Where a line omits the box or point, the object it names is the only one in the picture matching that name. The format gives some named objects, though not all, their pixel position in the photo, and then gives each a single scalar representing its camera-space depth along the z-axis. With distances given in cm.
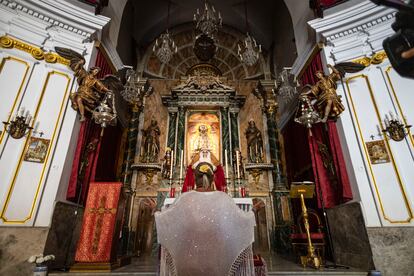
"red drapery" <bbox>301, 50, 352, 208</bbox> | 350
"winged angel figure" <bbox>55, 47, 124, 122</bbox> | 370
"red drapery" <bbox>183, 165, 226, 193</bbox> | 499
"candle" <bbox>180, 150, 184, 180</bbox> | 599
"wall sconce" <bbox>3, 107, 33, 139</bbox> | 314
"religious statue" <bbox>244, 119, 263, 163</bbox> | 669
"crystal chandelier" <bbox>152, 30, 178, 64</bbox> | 598
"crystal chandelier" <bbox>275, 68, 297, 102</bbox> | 563
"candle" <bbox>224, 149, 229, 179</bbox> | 622
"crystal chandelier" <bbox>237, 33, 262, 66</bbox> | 600
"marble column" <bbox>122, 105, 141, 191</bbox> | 629
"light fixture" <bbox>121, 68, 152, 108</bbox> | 569
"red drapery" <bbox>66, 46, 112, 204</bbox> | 345
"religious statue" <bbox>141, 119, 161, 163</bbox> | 656
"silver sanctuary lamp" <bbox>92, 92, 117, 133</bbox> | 356
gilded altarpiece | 591
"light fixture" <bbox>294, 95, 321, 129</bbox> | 376
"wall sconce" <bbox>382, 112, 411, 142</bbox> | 332
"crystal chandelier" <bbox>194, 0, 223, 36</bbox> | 552
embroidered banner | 283
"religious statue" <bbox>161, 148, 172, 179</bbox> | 622
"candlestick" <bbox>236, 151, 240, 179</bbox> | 601
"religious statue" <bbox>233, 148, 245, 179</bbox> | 603
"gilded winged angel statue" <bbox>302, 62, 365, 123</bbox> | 378
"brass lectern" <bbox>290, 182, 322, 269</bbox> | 299
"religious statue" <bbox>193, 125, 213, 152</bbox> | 674
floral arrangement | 229
